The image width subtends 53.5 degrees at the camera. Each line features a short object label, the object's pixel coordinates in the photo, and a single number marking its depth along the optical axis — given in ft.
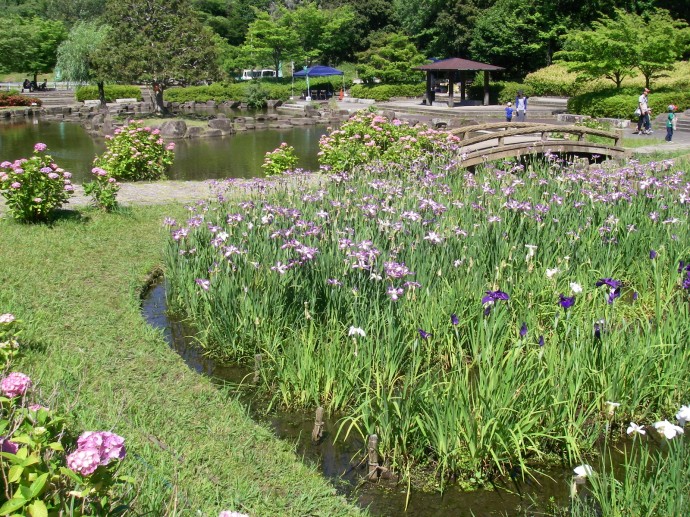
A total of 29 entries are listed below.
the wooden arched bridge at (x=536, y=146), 37.81
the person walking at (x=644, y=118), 61.98
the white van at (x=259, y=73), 178.40
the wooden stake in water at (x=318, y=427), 13.71
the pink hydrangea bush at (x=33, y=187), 27.96
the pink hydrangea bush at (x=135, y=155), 43.14
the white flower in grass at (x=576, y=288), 12.57
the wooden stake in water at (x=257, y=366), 16.12
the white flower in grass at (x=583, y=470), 9.13
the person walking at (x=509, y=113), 79.00
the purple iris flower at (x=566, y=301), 12.68
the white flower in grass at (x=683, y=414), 8.99
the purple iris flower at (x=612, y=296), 13.28
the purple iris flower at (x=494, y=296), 13.06
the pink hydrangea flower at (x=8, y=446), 7.17
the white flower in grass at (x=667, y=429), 8.77
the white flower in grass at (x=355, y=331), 13.53
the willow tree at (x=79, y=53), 123.03
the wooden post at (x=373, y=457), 12.31
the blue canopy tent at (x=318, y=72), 135.54
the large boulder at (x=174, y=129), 81.71
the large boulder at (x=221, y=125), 86.33
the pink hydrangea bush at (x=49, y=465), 6.89
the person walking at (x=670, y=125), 58.72
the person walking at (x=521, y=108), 83.15
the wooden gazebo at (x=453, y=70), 99.45
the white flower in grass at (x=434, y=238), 17.22
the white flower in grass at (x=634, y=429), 9.56
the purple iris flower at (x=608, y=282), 13.17
